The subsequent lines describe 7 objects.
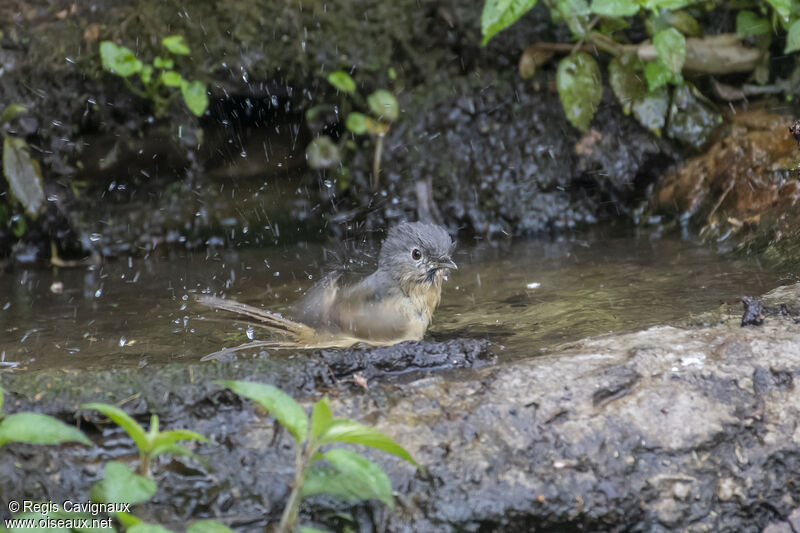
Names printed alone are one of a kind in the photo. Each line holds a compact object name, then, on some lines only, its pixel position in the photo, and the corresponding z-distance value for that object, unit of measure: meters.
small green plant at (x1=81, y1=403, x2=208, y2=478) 3.87
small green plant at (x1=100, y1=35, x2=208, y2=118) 10.30
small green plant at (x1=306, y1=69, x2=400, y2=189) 11.24
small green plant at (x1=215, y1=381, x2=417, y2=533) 3.68
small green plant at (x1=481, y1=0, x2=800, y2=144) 10.04
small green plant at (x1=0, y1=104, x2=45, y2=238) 10.05
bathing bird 7.23
